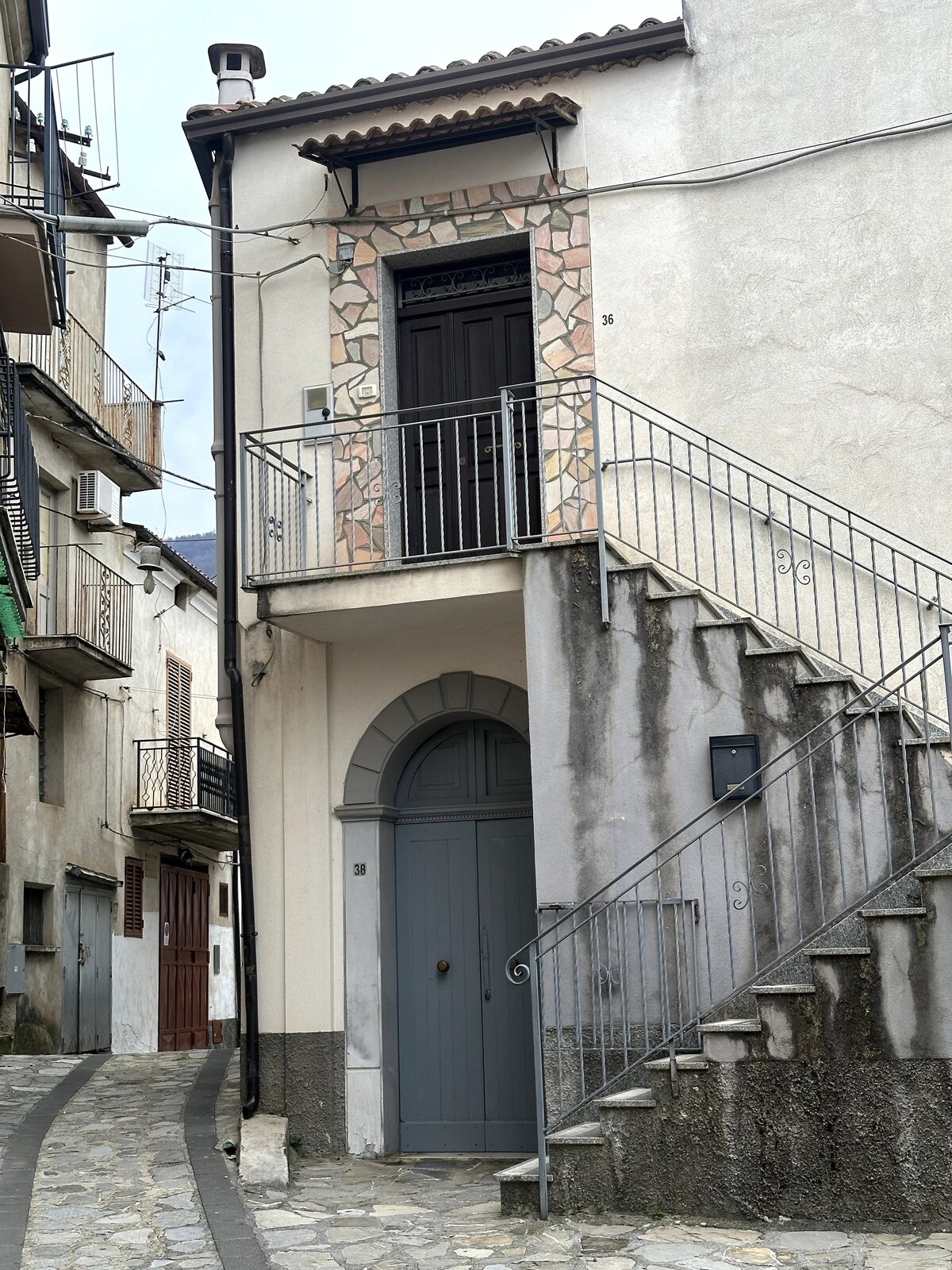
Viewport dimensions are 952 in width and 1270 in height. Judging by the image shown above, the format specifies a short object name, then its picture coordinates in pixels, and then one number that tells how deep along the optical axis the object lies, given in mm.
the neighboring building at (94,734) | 16453
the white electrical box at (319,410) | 10328
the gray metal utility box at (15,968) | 15867
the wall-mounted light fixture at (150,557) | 20141
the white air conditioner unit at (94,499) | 18656
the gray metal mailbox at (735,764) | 8391
